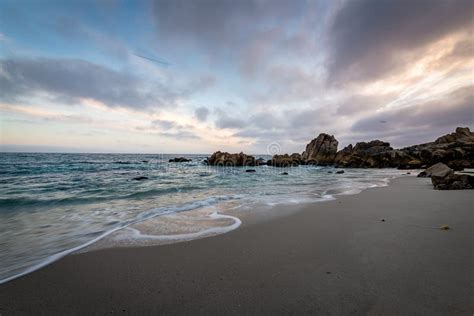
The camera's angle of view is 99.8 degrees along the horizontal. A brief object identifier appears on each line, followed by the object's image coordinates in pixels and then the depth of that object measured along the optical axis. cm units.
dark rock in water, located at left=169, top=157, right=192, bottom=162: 6166
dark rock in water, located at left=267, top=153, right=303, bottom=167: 4691
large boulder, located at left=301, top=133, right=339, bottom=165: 5476
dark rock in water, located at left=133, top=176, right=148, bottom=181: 1733
